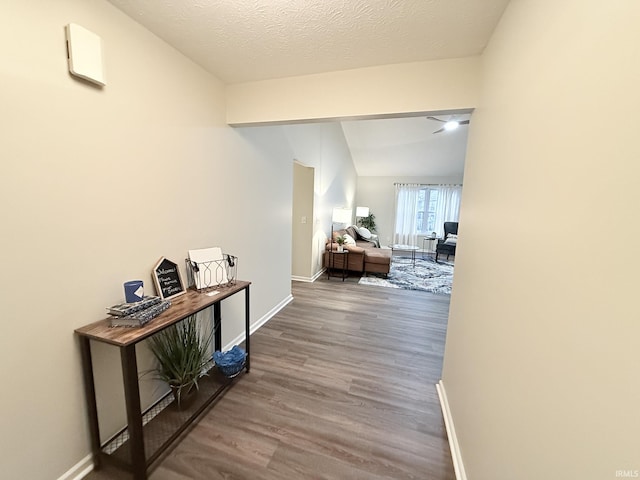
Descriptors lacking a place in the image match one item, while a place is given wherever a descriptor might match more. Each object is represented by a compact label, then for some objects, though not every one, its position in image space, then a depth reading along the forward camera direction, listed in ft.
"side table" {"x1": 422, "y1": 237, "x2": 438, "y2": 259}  25.44
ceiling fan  13.26
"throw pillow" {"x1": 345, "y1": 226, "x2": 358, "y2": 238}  20.25
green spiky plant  5.60
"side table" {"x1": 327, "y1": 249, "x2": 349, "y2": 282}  16.26
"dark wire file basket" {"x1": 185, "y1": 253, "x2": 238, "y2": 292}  6.26
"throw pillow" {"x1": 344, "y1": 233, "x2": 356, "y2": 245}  17.75
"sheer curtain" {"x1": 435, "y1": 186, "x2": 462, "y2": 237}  24.43
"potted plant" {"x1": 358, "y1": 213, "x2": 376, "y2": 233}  26.71
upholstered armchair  21.27
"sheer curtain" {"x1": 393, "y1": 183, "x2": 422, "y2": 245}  25.59
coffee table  19.22
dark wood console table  3.98
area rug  15.10
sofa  16.48
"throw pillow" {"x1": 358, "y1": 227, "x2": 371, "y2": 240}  21.88
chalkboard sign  5.41
